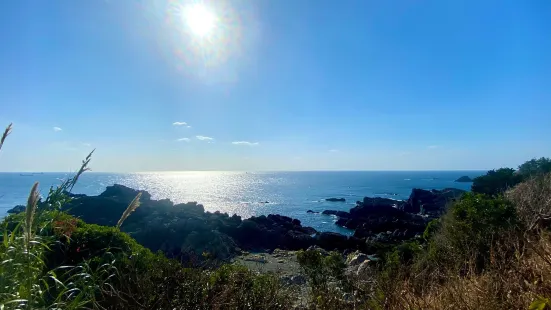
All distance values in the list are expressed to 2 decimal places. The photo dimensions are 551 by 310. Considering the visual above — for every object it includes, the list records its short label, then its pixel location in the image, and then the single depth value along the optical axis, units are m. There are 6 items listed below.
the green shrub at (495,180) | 24.27
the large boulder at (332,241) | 28.62
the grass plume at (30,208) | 1.72
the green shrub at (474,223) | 7.88
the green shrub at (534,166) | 24.48
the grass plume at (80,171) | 2.30
